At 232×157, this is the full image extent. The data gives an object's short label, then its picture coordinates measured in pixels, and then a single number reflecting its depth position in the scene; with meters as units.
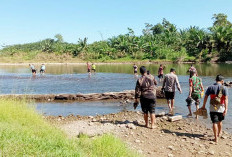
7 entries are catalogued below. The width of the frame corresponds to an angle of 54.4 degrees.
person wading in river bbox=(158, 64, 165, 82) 20.75
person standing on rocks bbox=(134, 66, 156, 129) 7.24
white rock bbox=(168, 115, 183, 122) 8.23
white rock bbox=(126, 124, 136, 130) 7.27
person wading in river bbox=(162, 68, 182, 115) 9.28
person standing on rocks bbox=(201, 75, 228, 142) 6.09
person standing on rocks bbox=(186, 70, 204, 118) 8.74
